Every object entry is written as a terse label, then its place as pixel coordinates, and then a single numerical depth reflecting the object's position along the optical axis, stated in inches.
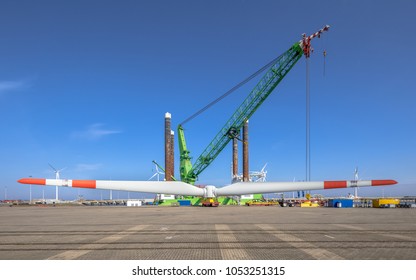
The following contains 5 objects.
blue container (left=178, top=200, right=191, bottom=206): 4549.7
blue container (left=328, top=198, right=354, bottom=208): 3497.0
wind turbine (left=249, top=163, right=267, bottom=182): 6820.9
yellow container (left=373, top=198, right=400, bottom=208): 3437.5
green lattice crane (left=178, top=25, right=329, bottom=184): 3435.0
